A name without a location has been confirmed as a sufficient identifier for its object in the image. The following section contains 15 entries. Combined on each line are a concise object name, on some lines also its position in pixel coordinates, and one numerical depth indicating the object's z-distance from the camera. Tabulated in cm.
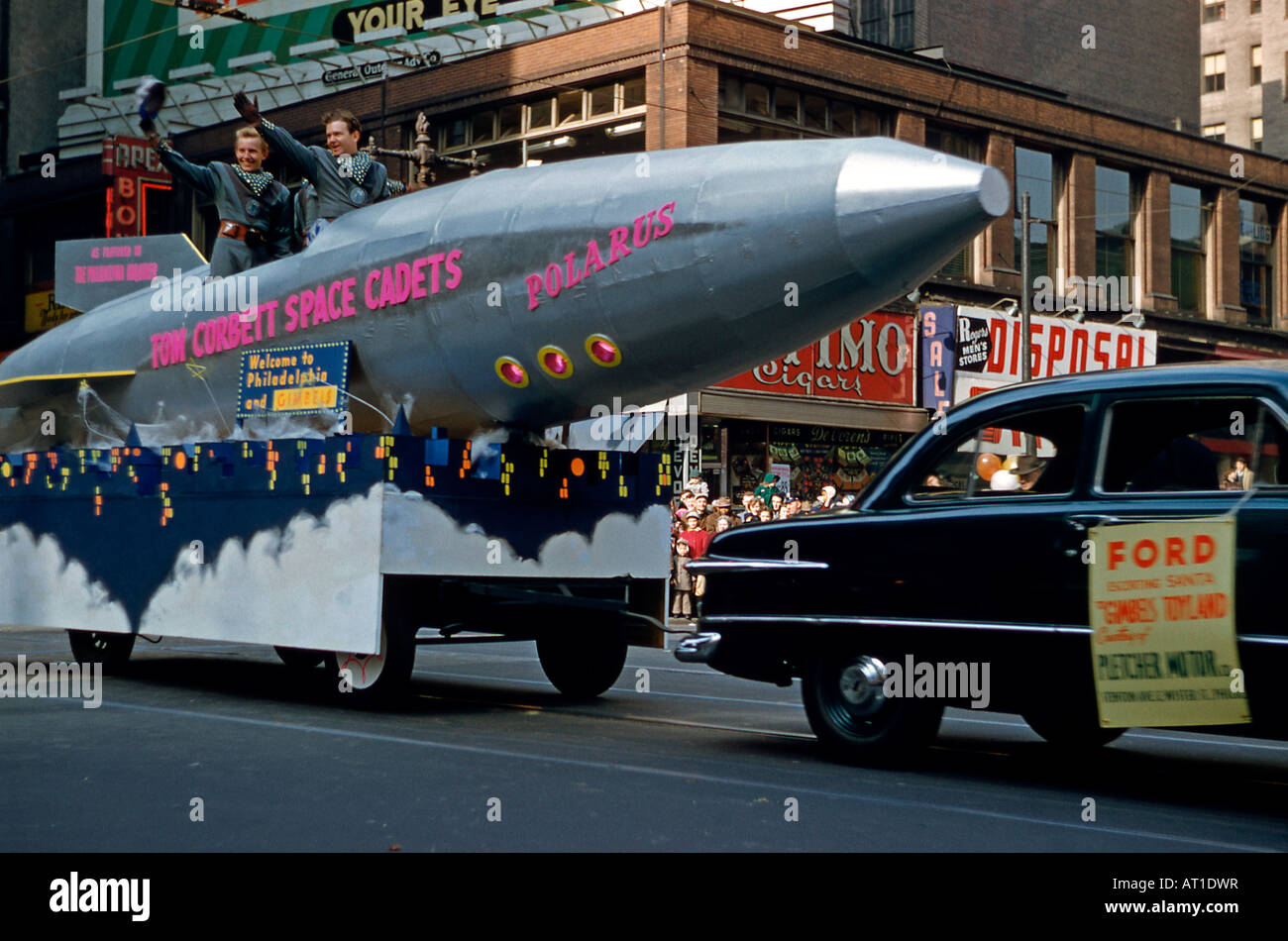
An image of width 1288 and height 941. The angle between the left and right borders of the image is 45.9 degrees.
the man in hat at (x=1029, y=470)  718
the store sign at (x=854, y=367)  2709
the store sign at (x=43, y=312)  3884
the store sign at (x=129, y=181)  3528
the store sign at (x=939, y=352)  2909
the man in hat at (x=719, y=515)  2102
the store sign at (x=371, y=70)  3094
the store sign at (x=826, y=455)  2783
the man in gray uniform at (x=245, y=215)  1106
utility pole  2430
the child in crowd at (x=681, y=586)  2053
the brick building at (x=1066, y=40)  3328
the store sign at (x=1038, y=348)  2927
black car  628
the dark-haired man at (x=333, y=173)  1041
